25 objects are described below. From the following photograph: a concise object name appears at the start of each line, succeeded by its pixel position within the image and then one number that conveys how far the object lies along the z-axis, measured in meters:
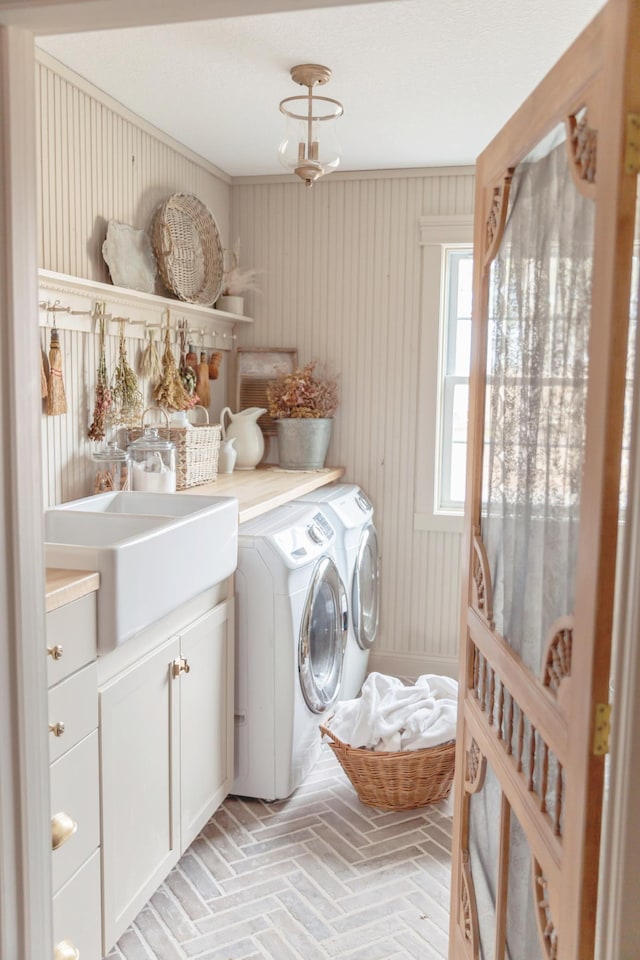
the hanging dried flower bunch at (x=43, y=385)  2.58
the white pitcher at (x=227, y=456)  3.78
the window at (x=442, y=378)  3.96
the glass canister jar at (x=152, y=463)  2.94
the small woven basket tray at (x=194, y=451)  3.18
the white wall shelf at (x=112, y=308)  2.61
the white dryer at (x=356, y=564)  3.49
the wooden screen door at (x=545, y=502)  1.04
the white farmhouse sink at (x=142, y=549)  1.90
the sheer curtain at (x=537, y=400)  1.21
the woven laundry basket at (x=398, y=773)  2.81
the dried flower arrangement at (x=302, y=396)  3.98
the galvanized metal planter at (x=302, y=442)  3.94
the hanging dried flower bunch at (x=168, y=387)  3.37
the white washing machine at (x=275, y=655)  2.77
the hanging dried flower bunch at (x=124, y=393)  3.01
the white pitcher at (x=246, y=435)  3.96
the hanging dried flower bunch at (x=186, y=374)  3.59
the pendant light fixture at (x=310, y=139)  2.70
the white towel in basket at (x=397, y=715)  2.88
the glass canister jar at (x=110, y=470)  2.87
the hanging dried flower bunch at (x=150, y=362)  3.28
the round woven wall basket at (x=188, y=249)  3.29
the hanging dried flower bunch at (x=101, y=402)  2.88
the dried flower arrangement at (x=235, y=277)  4.02
